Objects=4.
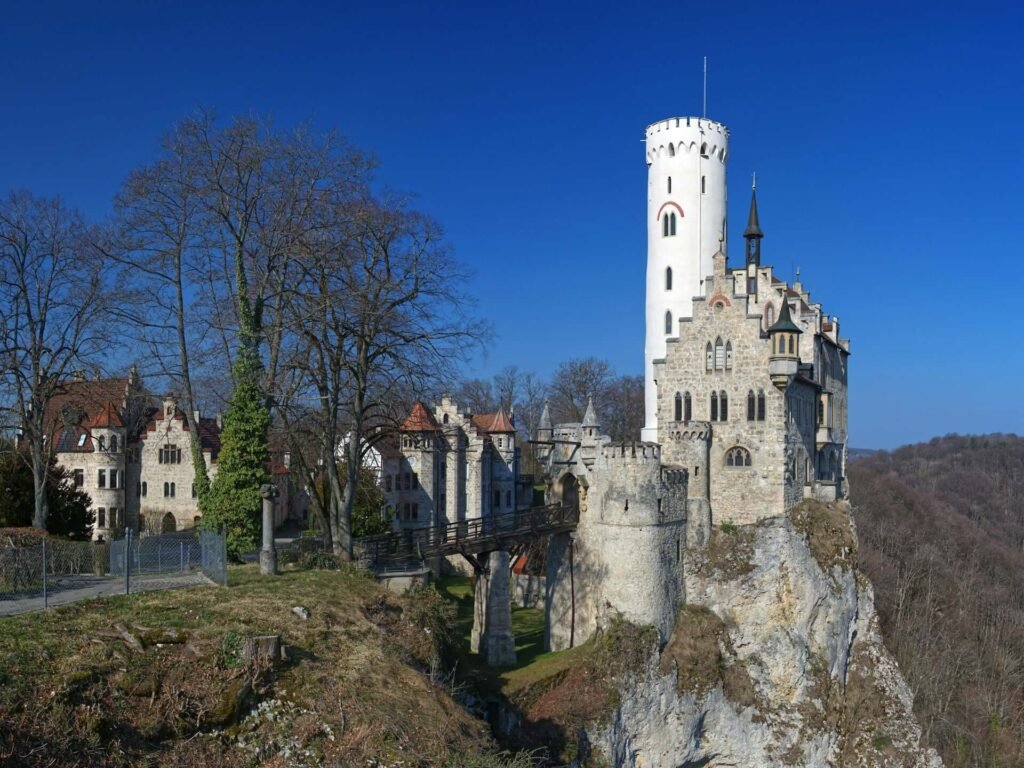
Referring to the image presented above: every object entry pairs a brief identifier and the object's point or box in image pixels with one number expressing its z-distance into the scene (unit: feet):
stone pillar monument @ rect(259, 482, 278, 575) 77.00
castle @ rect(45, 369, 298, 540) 154.61
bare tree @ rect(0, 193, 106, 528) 94.79
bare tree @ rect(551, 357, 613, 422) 255.97
